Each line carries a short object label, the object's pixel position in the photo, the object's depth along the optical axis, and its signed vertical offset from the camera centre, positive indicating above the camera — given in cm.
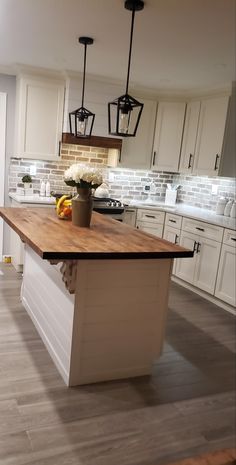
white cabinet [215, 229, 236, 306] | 397 -97
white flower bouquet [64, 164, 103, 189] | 270 -8
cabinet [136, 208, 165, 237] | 513 -66
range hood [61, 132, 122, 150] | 474 +31
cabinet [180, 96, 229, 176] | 458 +50
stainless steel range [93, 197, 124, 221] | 489 -50
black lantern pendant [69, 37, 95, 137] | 348 +41
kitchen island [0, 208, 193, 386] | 236 -86
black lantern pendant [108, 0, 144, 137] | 249 +40
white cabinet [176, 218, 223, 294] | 425 -87
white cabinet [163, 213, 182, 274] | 486 -69
